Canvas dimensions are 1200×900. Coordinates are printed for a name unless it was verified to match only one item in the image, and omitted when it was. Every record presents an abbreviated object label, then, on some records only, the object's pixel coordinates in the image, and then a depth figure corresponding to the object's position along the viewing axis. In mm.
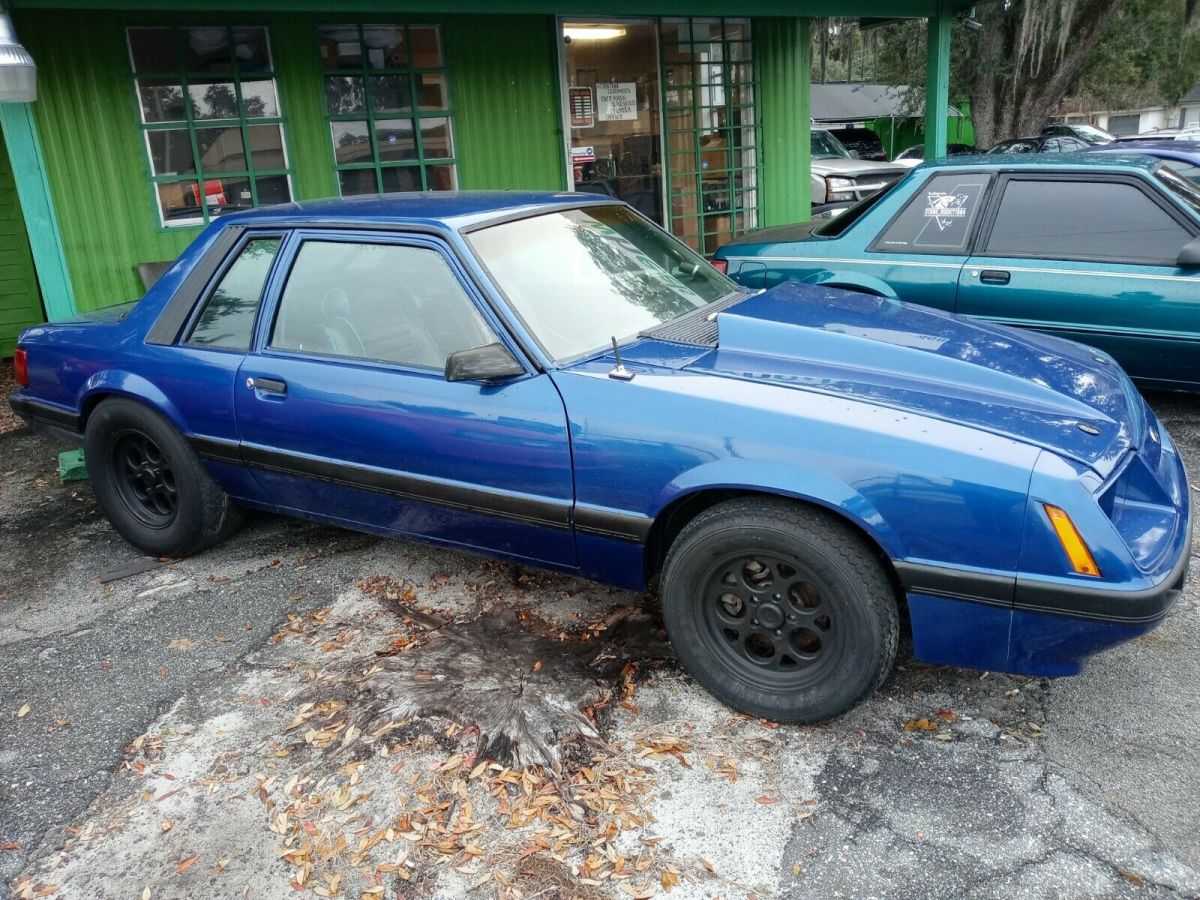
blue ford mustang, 2510
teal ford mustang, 4848
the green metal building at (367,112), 6898
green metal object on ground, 5395
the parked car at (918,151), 21156
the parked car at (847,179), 14258
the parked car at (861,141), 22812
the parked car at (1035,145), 17250
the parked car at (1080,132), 22312
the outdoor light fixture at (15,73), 4602
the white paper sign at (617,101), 9305
